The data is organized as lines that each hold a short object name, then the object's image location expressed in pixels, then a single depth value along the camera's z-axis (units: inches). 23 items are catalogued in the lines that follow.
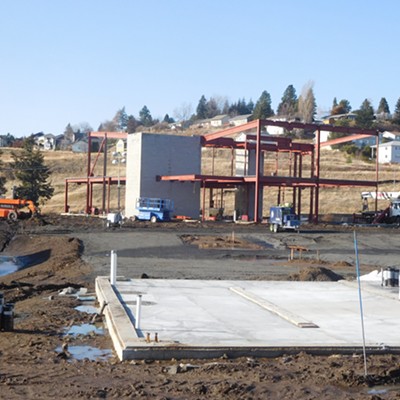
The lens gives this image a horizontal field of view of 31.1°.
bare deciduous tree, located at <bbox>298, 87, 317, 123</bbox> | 7062.0
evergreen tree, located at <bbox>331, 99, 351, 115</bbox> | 7332.7
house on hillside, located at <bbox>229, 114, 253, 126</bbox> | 7624.5
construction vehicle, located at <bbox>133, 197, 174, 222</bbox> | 2267.5
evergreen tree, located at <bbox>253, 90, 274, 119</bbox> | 7540.4
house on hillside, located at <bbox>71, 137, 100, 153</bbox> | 6804.1
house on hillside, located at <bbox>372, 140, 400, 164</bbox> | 5088.6
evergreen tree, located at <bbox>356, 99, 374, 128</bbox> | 5762.8
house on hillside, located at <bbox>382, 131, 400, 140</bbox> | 5679.1
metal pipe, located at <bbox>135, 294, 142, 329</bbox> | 501.5
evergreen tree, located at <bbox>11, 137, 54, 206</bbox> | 3472.0
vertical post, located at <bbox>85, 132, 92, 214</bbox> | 2755.9
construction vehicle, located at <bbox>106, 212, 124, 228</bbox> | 1958.7
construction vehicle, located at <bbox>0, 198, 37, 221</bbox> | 2282.2
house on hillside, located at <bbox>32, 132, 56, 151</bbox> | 7689.0
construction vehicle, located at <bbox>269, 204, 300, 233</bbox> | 1877.5
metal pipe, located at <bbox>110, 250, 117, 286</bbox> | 726.5
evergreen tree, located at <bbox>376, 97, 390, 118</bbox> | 7796.8
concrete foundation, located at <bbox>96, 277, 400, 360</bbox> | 444.5
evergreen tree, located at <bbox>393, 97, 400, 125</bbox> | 6643.2
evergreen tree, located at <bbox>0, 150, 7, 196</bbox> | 3494.1
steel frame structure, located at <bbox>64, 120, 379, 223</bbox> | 2272.4
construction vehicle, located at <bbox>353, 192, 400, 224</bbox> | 2388.0
